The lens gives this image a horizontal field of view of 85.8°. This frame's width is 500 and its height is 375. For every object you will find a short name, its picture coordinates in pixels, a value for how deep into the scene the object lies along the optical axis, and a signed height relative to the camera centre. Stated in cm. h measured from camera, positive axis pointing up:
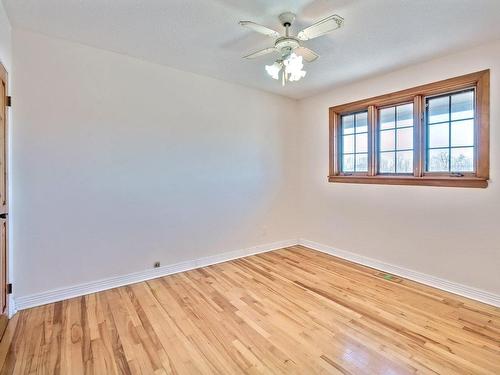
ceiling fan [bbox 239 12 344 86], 195 +116
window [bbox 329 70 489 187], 274 +60
